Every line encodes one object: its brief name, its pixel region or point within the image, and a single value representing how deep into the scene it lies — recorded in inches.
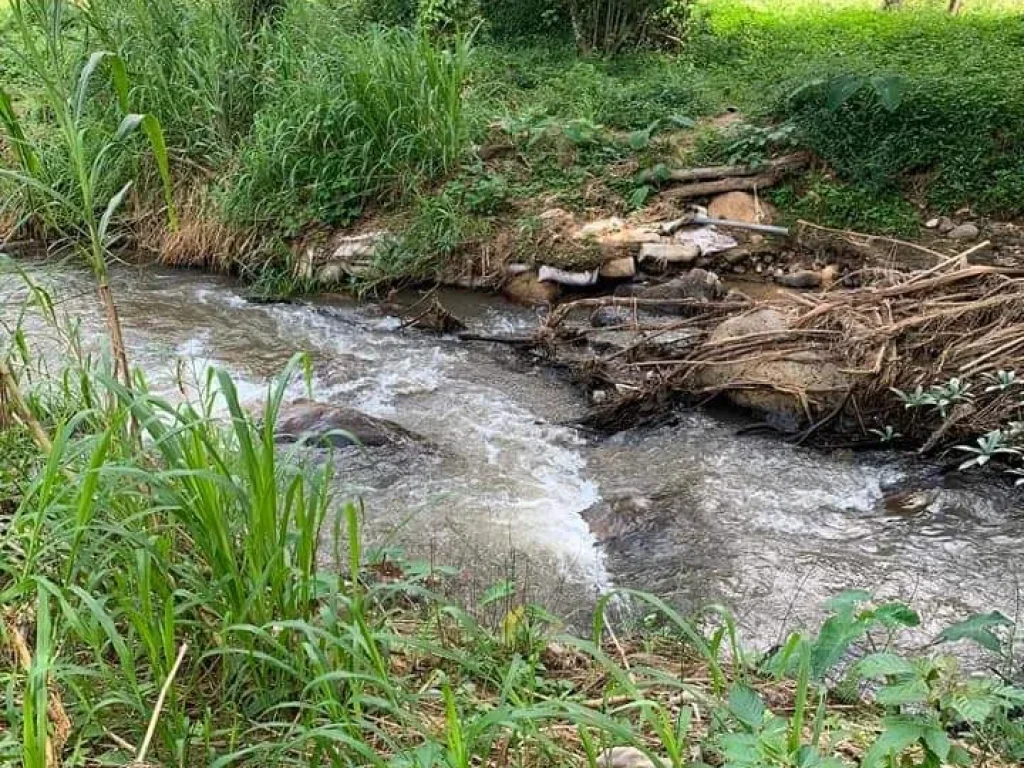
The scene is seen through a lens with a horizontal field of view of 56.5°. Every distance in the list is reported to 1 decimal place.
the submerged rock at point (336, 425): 160.9
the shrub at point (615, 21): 321.4
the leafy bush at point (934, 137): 225.5
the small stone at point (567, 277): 222.8
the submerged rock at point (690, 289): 209.2
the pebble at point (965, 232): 216.8
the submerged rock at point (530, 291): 225.6
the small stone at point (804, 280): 212.7
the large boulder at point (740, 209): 234.1
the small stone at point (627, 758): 70.1
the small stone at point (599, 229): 229.0
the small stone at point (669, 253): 223.0
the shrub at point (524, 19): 334.3
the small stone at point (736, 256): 224.7
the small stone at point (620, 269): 222.8
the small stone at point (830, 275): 210.8
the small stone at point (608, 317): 203.3
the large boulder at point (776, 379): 162.1
